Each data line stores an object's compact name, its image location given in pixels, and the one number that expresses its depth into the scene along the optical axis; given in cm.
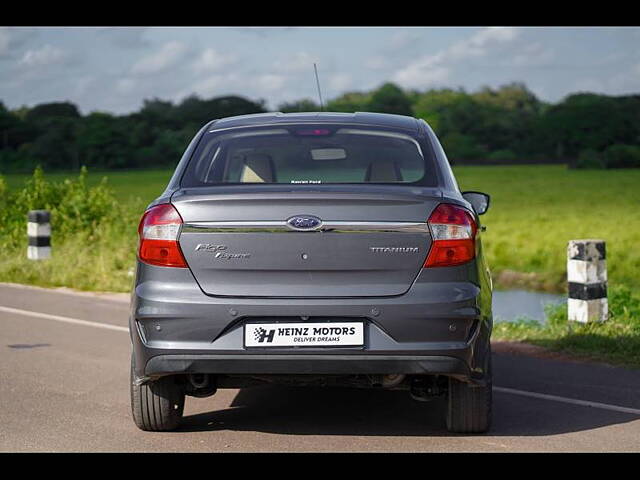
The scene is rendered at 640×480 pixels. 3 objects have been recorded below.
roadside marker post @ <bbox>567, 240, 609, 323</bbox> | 1054
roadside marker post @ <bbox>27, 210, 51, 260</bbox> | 1742
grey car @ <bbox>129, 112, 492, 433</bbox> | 599
